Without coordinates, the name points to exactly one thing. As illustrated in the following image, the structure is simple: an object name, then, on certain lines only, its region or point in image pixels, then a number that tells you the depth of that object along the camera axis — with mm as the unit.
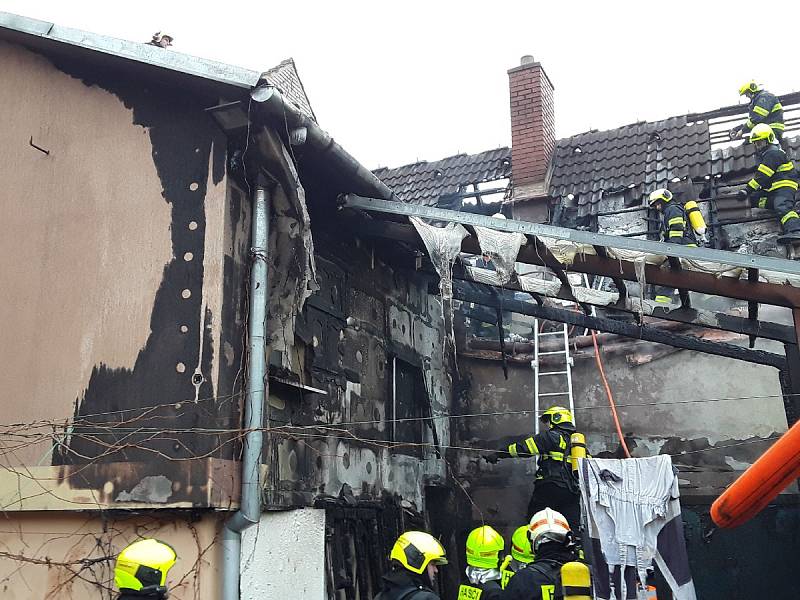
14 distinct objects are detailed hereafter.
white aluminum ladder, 9469
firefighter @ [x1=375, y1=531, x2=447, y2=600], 4004
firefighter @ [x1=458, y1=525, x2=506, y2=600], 5551
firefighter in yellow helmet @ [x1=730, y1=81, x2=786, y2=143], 10836
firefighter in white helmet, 4410
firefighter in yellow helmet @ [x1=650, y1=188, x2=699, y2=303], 9586
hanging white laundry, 6152
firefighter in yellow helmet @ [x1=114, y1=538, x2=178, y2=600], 3832
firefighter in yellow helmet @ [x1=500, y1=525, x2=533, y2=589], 6066
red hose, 8641
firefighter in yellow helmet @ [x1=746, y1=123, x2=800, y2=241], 9938
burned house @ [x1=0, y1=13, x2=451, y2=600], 4934
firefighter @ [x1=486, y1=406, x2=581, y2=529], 7613
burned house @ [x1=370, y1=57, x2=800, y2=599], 7188
